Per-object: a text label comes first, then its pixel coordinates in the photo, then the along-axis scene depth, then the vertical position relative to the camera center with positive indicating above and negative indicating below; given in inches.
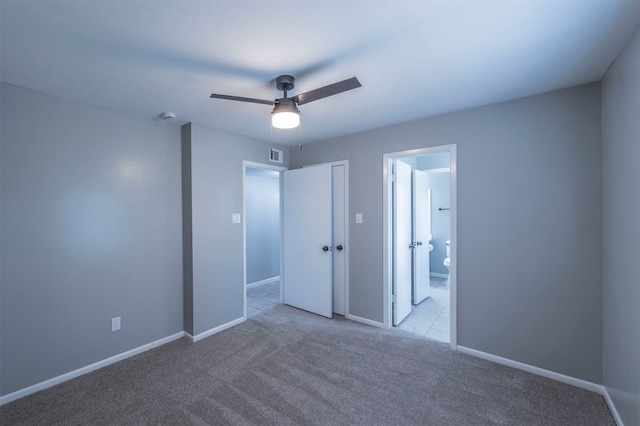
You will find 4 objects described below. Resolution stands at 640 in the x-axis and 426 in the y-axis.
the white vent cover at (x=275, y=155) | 152.1 +32.1
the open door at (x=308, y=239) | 141.9 -16.6
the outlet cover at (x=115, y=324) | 100.9 -42.6
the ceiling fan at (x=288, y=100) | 67.4 +29.7
